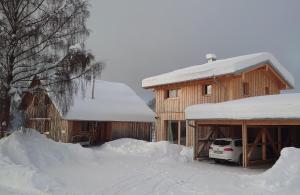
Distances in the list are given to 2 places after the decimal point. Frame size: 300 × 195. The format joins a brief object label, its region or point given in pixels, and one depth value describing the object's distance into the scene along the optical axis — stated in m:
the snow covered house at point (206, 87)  20.70
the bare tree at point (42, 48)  14.95
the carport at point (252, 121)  13.68
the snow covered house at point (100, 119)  26.00
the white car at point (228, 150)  17.03
